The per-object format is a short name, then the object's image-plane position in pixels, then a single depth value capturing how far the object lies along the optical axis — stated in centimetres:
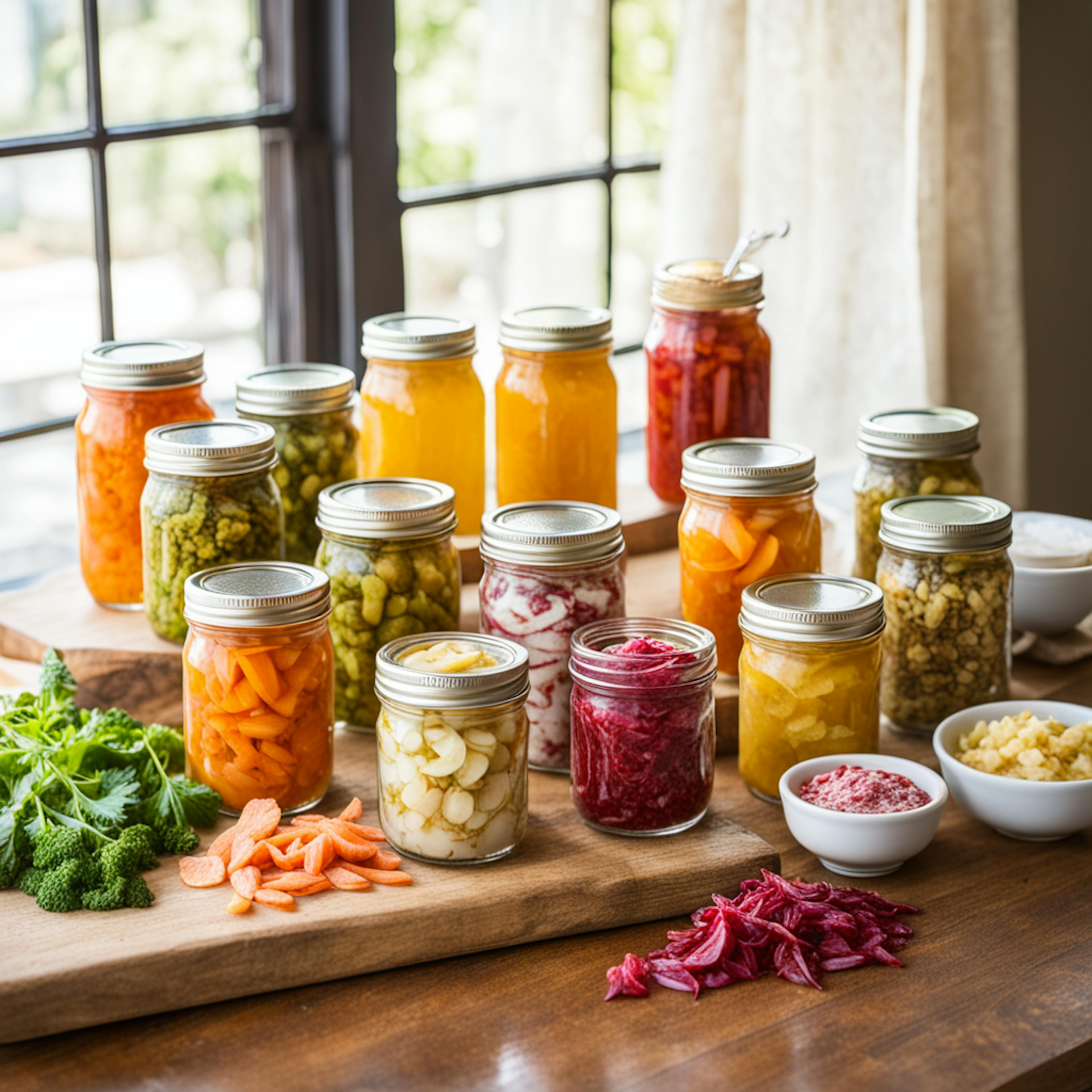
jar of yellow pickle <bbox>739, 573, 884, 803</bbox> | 132
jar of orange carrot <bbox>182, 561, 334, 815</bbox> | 129
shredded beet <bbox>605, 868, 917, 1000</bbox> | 123
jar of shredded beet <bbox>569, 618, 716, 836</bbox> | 129
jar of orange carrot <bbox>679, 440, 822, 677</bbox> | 139
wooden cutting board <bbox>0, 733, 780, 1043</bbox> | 119
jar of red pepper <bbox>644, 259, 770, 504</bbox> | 151
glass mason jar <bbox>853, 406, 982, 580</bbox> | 148
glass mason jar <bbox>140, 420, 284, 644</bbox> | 137
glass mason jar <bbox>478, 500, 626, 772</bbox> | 134
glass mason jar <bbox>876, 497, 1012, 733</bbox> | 139
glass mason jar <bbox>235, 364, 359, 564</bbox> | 146
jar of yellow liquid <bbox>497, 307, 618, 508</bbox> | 148
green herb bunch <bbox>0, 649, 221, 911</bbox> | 125
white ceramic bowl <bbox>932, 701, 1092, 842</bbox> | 131
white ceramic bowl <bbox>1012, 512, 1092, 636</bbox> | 152
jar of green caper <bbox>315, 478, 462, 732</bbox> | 136
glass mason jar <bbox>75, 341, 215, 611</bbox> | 143
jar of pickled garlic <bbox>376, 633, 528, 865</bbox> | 126
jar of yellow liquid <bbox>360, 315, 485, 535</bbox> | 147
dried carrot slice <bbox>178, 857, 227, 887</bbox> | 126
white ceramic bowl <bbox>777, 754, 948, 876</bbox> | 128
